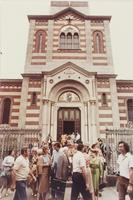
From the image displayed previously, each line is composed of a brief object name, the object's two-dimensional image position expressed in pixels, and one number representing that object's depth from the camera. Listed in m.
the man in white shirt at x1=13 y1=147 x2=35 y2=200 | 6.32
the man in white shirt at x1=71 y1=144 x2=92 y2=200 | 6.52
